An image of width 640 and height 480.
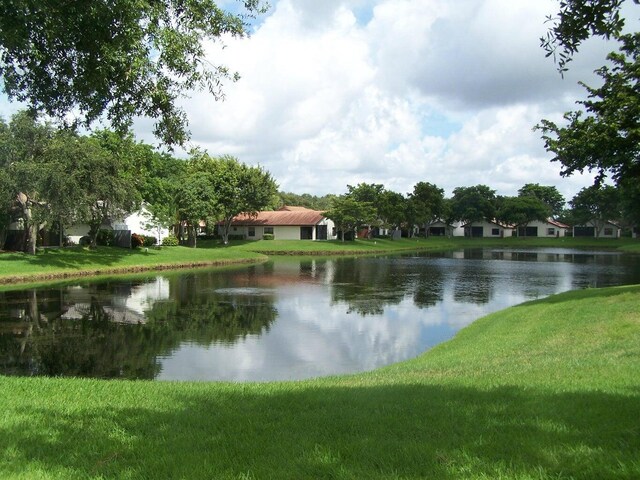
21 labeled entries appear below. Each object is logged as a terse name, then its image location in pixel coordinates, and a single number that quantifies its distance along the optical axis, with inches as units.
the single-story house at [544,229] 4431.6
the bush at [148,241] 2145.9
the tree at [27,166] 1421.0
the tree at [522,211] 4057.6
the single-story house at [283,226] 3120.1
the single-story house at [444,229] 4517.7
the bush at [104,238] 2044.8
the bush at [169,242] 2299.5
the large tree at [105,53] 284.4
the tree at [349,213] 2930.6
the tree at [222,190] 2384.4
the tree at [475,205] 4192.9
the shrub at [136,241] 2073.1
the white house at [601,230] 4284.0
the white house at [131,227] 2153.1
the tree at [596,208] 3784.5
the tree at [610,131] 774.5
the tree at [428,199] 3792.1
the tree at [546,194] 4820.4
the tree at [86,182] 1457.9
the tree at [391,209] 3351.4
